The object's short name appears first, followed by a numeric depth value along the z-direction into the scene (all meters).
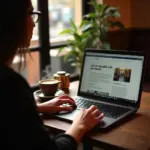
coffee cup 1.72
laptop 1.48
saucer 1.71
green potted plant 3.00
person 0.89
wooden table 1.12
